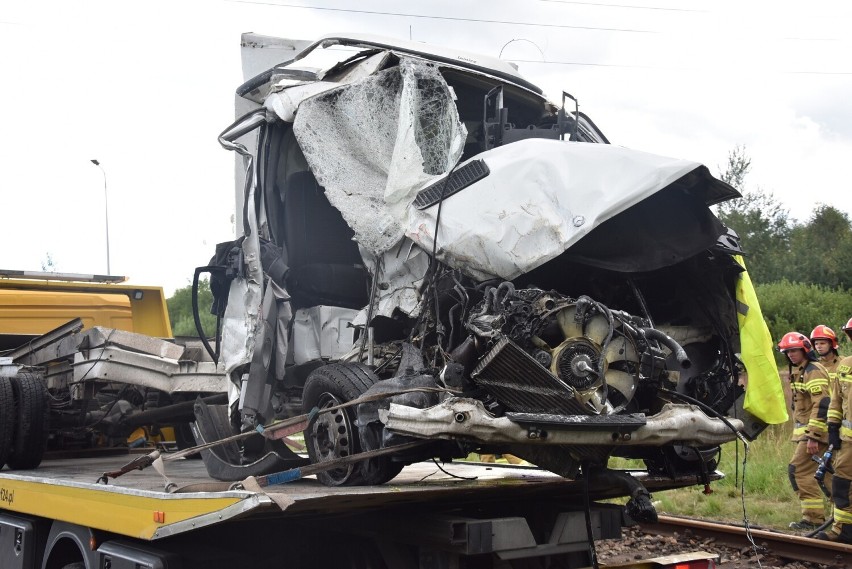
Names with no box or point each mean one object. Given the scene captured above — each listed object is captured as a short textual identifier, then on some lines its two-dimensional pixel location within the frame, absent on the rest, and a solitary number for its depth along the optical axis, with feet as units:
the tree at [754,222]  117.29
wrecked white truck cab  14.32
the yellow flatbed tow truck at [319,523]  13.79
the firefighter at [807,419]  29.55
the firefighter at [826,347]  30.96
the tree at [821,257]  99.81
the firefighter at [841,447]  26.09
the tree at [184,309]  107.76
